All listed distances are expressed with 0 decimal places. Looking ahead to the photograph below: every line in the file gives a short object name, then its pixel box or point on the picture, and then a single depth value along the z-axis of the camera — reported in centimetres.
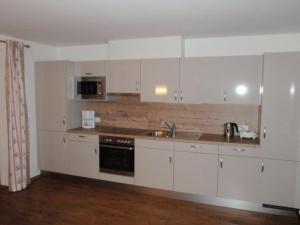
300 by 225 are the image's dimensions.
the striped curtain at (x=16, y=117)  360
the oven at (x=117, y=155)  373
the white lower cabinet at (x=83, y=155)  395
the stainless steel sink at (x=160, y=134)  377
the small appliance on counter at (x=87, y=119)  431
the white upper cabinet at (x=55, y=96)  406
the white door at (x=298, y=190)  300
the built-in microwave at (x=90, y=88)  404
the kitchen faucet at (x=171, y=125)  387
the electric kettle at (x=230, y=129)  360
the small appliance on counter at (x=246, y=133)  343
